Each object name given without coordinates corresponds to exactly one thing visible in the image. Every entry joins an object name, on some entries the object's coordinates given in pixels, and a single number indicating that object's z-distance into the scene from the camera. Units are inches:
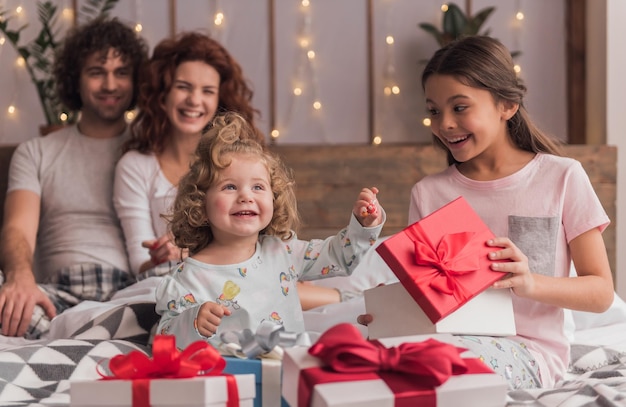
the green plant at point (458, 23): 123.1
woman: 91.4
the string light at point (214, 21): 131.5
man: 90.3
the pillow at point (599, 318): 79.4
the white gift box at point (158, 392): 38.9
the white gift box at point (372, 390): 37.1
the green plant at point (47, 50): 120.1
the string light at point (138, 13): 132.2
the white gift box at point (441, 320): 53.0
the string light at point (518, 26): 130.4
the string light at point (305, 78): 131.7
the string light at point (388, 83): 130.7
